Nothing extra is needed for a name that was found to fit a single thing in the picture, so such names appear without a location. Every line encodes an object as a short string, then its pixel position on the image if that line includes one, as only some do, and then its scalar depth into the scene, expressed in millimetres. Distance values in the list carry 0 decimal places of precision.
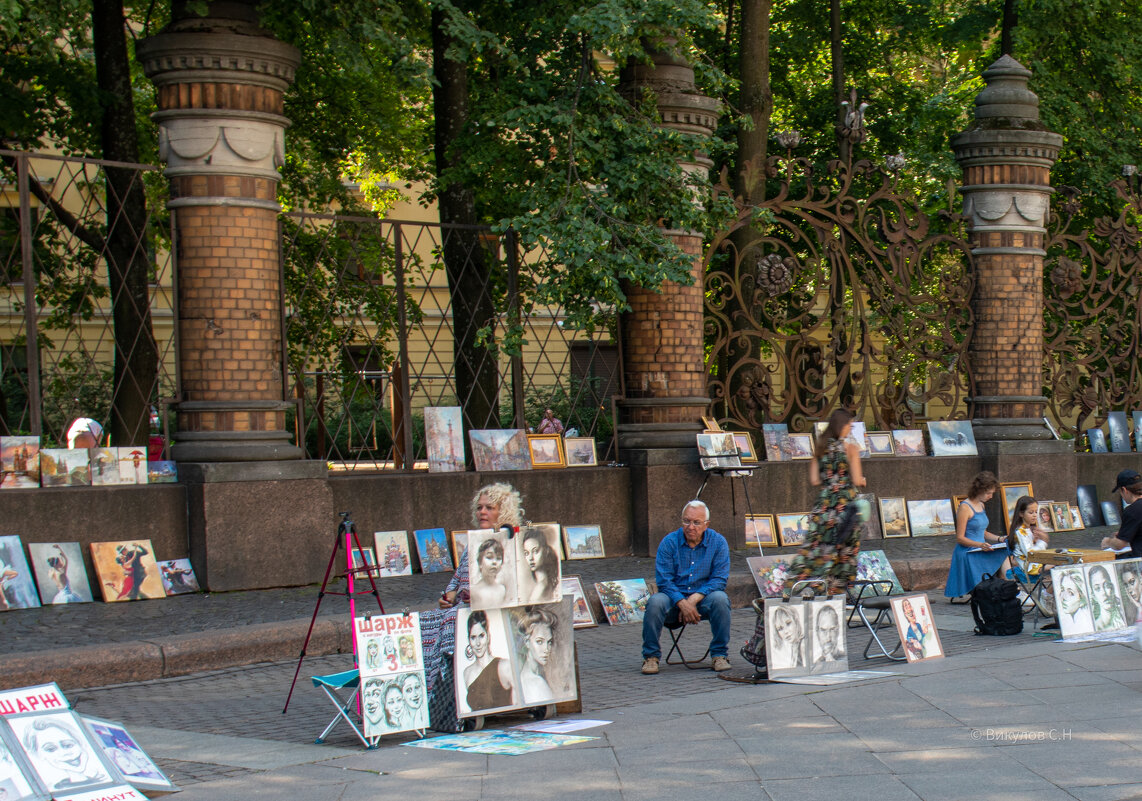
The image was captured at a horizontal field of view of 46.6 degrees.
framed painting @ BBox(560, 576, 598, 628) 11039
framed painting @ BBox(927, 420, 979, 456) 16281
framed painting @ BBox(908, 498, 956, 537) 15930
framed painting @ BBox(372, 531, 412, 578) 12383
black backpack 10367
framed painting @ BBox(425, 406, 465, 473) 13070
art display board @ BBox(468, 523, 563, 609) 7312
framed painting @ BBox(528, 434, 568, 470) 13578
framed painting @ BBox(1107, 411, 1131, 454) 18484
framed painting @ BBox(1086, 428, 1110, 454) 18297
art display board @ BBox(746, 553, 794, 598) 11859
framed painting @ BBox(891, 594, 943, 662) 9250
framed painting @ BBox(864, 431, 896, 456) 15906
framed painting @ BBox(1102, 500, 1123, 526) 17672
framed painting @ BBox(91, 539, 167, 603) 10648
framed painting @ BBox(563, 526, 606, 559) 13500
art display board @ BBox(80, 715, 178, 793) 5879
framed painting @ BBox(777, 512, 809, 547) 14609
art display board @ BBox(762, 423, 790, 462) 15039
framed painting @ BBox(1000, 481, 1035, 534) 15914
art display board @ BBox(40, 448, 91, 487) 10781
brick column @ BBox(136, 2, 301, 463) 11281
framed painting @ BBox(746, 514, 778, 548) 14383
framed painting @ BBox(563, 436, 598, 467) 13828
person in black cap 10898
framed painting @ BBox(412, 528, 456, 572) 12656
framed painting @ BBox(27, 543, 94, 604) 10406
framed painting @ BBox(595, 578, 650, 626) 11477
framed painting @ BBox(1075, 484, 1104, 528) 17453
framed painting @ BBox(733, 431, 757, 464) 14706
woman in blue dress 11500
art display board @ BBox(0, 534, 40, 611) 10164
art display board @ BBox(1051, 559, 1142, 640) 10062
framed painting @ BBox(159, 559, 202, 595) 11000
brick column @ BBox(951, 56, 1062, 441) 16438
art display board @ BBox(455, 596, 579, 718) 7371
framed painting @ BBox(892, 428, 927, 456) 16109
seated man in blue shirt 9125
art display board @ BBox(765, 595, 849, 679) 8602
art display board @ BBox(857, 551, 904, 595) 12242
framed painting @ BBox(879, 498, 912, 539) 15688
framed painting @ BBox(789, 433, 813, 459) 15211
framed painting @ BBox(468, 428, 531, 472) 13297
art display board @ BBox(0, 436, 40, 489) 10617
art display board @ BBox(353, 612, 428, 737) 6949
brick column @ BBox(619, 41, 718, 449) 14039
